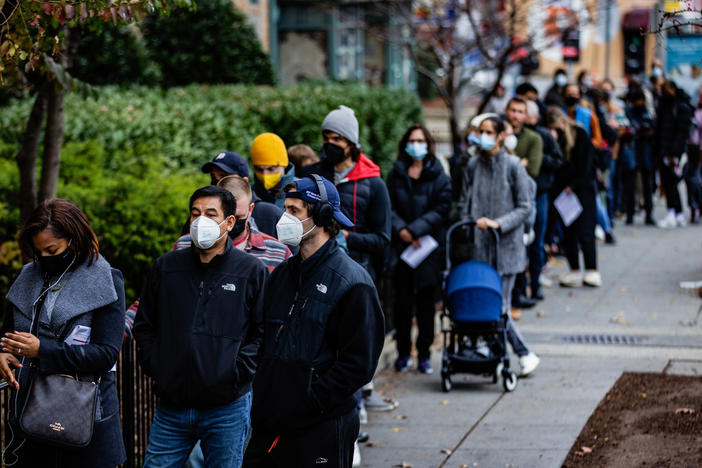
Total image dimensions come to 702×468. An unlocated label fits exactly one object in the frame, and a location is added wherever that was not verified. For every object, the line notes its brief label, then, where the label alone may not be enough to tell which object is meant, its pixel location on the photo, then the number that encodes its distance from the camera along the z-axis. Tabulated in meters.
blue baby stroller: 15.95
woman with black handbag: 8.92
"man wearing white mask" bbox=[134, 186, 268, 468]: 9.27
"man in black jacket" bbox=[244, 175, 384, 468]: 8.58
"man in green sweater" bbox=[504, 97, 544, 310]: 20.64
